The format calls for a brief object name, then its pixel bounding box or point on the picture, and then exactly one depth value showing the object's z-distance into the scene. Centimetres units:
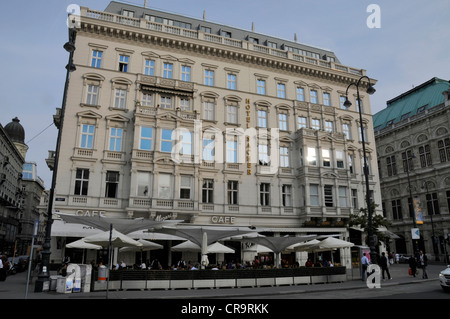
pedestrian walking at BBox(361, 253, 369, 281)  2214
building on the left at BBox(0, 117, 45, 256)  6925
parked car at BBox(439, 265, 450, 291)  1527
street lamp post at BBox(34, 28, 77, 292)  1627
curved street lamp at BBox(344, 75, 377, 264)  2164
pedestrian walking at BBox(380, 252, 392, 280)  2278
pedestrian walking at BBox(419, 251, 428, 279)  2288
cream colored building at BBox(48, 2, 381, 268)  2911
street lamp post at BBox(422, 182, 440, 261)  4852
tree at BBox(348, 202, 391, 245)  2809
